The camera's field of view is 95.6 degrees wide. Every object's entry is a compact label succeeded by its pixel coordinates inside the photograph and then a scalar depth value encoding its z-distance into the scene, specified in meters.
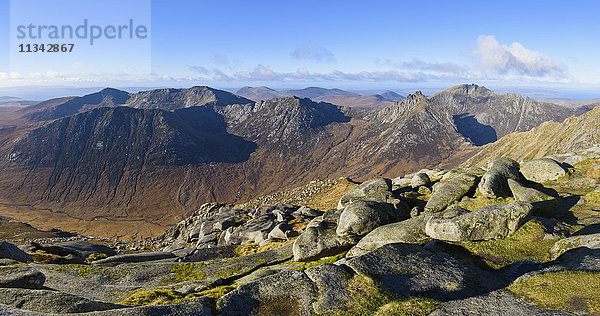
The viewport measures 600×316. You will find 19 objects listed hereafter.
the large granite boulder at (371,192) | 35.33
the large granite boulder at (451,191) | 29.19
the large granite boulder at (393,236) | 21.88
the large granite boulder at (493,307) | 11.90
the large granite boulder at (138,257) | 28.78
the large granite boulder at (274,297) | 11.79
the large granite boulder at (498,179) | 28.45
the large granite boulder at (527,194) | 25.63
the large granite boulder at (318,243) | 24.52
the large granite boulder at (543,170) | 34.83
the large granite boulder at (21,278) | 14.27
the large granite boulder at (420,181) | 38.97
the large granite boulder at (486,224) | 20.56
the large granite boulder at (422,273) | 13.97
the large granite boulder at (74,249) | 30.67
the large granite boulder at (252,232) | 40.68
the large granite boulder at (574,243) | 16.61
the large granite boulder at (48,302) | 11.29
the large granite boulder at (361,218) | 25.61
